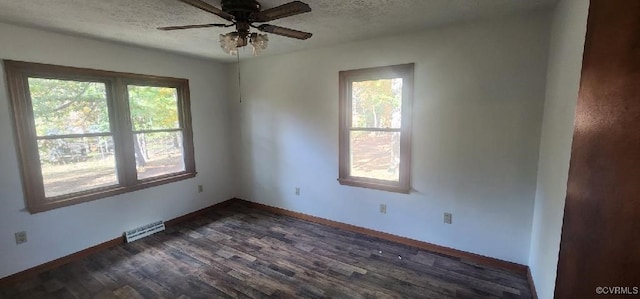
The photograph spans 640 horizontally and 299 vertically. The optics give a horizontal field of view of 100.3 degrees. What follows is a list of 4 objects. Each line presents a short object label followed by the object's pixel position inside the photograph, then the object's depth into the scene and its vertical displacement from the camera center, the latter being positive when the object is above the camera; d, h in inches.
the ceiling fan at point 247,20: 67.4 +26.0
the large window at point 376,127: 117.0 -5.2
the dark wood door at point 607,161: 27.5 -5.8
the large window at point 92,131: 101.0 -4.8
